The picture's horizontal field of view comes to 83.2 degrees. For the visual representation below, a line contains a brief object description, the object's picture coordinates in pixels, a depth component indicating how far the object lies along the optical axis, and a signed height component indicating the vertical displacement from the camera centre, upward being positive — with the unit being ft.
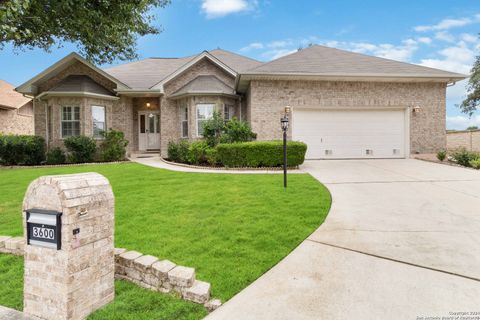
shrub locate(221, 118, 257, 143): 38.27 +2.31
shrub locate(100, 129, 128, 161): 44.83 +0.59
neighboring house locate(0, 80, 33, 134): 70.14 +10.62
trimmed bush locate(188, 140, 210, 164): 38.37 -0.47
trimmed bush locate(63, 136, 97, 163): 42.80 +0.30
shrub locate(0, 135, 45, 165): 42.80 +0.07
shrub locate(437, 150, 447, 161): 37.42 -1.36
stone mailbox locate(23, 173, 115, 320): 7.34 -2.77
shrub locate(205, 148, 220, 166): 36.19 -1.00
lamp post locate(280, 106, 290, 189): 21.85 +1.89
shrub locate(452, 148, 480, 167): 34.83 -1.43
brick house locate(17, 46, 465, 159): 41.34 +7.81
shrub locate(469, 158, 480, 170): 32.60 -2.15
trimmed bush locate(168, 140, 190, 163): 41.37 -0.33
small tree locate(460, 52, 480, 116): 67.05 +13.70
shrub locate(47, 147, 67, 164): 43.75 -0.96
